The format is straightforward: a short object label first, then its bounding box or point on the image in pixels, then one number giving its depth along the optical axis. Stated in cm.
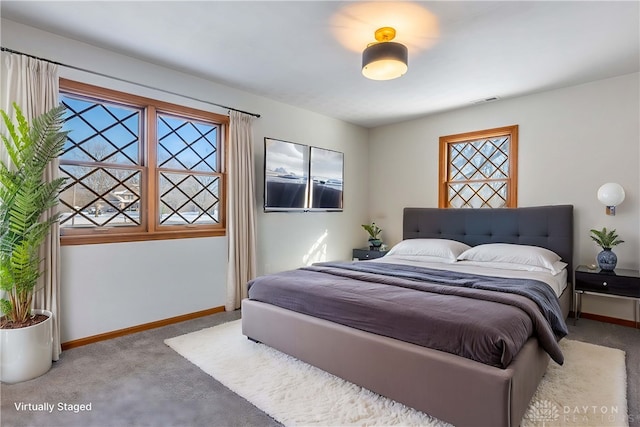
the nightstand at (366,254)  503
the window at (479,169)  430
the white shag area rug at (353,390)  189
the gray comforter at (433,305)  178
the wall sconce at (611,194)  334
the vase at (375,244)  527
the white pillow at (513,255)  338
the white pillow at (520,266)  328
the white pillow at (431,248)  397
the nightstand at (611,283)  311
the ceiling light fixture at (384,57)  251
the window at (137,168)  299
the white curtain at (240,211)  389
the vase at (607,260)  332
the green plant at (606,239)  339
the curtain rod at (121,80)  256
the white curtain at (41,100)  253
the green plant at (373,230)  544
